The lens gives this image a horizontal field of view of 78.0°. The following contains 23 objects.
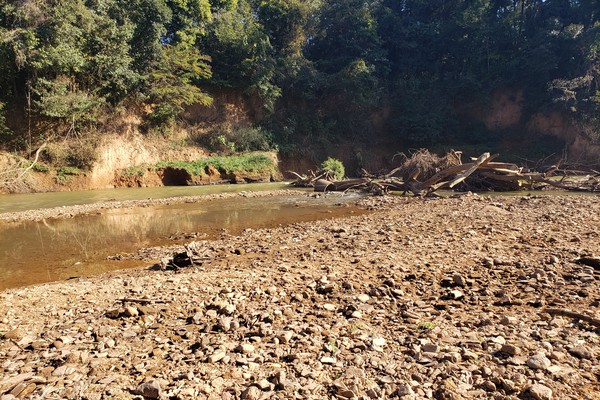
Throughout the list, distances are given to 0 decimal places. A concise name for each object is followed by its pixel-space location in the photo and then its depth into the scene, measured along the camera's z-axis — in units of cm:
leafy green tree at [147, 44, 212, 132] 2427
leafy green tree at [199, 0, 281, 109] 2866
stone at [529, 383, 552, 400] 239
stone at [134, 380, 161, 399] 245
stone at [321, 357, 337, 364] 289
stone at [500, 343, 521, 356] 291
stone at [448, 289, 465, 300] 418
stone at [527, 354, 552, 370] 271
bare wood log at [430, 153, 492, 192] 1521
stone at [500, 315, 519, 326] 348
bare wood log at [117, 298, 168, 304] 404
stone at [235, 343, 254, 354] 304
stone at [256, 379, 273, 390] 258
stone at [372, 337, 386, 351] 311
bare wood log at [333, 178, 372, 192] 1893
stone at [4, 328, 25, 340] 338
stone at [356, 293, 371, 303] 413
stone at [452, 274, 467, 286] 449
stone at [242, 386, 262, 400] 246
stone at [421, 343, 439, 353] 300
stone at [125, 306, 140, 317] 374
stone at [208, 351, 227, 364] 290
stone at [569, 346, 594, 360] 287
